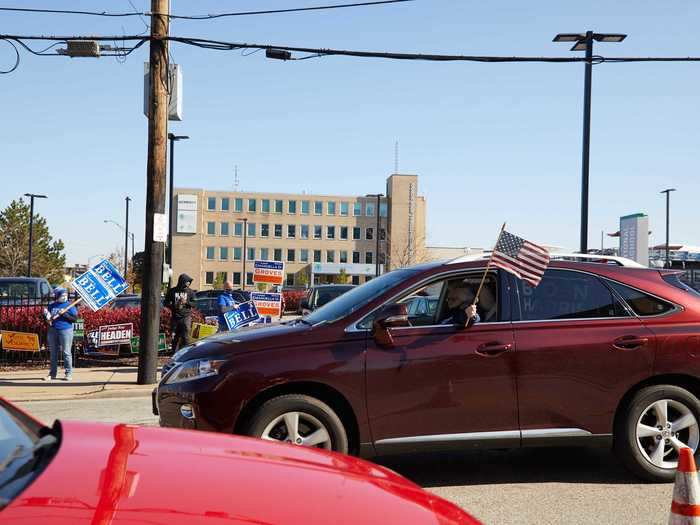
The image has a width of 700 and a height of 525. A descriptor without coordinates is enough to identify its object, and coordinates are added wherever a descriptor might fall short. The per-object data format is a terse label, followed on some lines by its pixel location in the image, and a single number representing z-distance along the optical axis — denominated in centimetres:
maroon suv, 529
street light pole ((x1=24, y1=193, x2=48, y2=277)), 4819
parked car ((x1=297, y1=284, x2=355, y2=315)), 2048
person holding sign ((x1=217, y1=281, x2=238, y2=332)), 1560
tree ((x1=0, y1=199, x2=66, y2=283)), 5912
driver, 565
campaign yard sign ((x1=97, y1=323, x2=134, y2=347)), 1545
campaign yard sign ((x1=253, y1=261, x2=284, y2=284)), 1634
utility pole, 1209
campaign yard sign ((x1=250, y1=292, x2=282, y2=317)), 1591
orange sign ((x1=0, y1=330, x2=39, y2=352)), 1466
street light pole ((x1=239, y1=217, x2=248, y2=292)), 8654
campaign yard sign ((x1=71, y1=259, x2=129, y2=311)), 1323
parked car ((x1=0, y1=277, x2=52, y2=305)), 1877
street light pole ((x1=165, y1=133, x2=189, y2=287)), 3244
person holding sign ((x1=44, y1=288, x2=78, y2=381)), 1275
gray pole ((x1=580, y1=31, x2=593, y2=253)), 1592
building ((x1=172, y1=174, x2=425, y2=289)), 9250
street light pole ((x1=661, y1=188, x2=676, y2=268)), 4475
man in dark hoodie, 1400
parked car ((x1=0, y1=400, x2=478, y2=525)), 184
